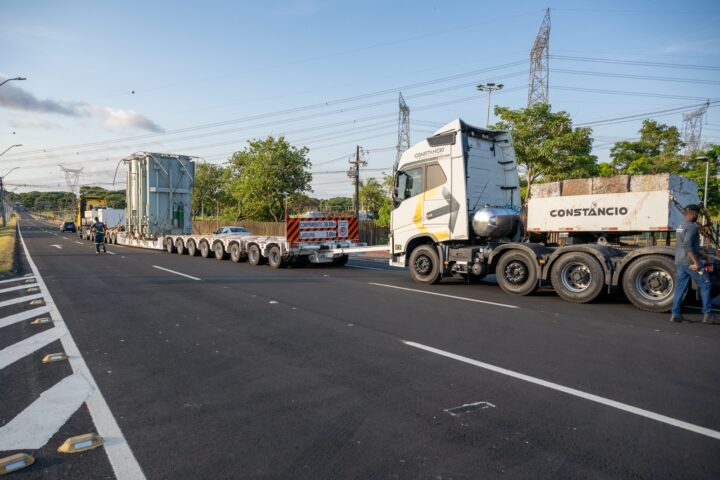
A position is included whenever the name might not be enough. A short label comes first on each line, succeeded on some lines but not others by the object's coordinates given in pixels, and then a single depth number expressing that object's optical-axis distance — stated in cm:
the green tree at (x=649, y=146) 3856
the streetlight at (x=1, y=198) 6184
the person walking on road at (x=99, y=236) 2277
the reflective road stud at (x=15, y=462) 321
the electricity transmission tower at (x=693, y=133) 6911
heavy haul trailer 1673
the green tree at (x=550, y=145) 2411
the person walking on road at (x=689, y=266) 747
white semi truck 855
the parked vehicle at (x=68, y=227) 5816
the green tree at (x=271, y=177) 3791
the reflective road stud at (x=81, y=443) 348
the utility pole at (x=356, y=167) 3397
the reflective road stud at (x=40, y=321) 764
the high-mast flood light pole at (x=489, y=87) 4147
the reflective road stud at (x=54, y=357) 565
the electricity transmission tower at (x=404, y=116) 5423
